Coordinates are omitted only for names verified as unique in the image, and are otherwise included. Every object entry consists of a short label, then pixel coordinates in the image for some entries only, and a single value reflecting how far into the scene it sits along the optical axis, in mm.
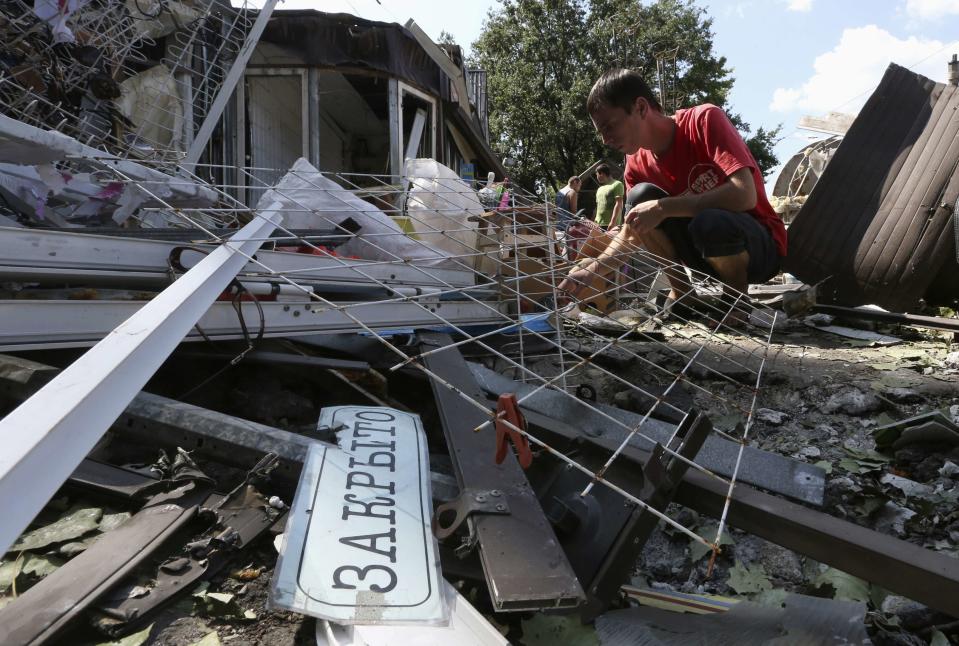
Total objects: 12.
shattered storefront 5004
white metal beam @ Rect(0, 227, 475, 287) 1168
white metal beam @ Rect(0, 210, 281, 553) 404
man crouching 2027
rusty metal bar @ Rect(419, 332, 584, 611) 671
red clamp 798
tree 15000
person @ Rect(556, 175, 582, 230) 5833
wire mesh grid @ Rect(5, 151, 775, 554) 1715
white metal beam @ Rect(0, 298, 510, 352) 1143
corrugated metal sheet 2566
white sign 735
